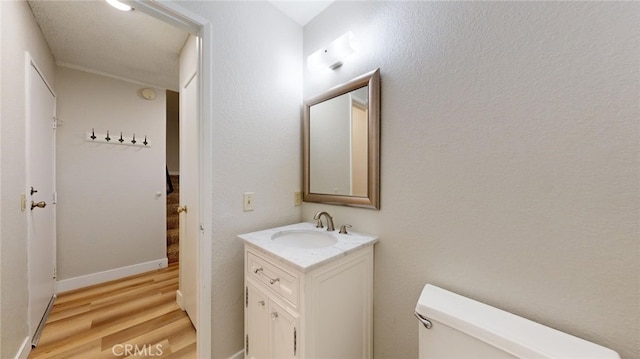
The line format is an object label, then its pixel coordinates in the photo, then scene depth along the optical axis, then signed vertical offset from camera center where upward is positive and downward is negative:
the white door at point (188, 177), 1.68 +0.00
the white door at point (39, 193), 1.49 -0.13
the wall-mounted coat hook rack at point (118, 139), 2.33 +0.41
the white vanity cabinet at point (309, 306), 0.93 -0.61
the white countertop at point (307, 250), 0.93 -0.35
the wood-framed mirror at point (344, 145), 1.24 +0.21
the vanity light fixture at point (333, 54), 1.31 +0.77
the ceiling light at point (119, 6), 1.38 +1.11
